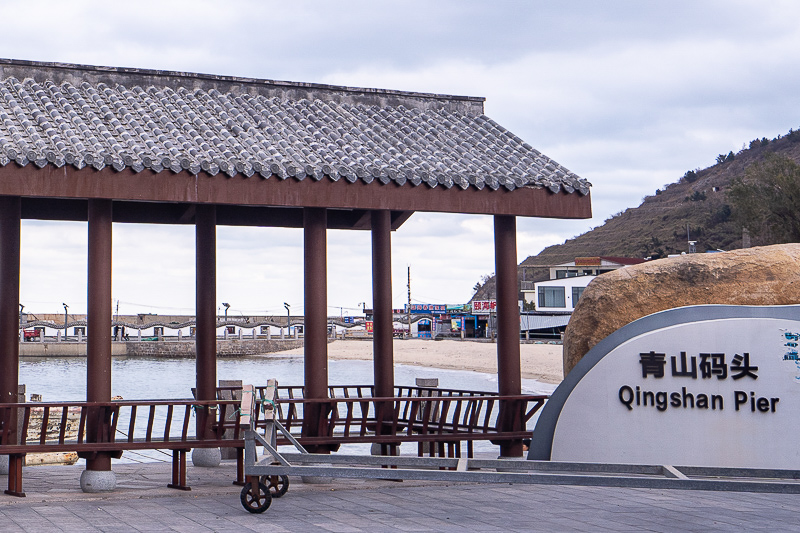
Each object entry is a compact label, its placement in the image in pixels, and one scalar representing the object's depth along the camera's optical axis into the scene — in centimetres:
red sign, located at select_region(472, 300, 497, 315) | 8362
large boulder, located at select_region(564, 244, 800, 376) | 1023
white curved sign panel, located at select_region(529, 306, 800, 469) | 963
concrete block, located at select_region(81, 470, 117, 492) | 978
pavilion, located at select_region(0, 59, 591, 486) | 984
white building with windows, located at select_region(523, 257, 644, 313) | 7074
